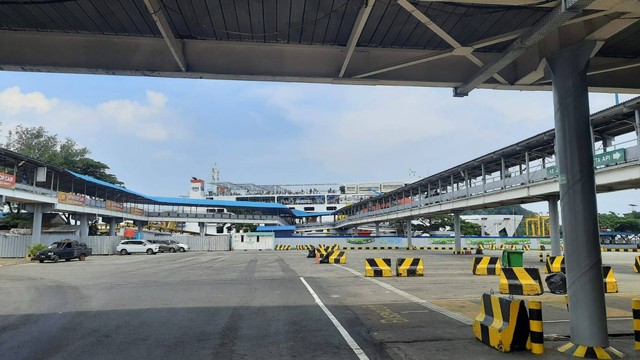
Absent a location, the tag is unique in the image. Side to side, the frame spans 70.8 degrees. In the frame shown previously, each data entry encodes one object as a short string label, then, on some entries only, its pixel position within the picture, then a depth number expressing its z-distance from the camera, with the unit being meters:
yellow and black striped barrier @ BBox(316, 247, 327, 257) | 30.34
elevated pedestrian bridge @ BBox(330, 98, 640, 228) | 22.81
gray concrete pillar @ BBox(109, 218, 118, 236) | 60.28
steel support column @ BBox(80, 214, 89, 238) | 49.03
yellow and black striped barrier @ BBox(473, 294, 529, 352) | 6.62
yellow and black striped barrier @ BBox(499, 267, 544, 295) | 13.51
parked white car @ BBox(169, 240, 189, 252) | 54.81
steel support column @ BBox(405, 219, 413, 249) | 60.86
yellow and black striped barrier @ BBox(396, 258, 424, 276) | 19.95
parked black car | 32.69
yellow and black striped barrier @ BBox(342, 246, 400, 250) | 63.76
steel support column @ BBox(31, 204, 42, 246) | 37.89
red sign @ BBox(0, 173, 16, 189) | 32.03
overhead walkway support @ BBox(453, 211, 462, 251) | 46.49
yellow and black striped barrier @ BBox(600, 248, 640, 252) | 50.88
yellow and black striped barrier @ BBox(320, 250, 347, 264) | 29.93
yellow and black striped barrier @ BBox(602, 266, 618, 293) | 14.12
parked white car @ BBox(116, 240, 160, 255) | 48.59
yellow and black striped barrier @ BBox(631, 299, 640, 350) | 6.66
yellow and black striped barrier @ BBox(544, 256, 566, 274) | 20.00
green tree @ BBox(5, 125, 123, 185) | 64.94
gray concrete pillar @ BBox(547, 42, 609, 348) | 6.50
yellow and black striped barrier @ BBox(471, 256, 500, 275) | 20.72
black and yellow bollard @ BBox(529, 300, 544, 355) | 6.54
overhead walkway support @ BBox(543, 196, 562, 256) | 30.44
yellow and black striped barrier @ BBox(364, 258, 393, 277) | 19.77
